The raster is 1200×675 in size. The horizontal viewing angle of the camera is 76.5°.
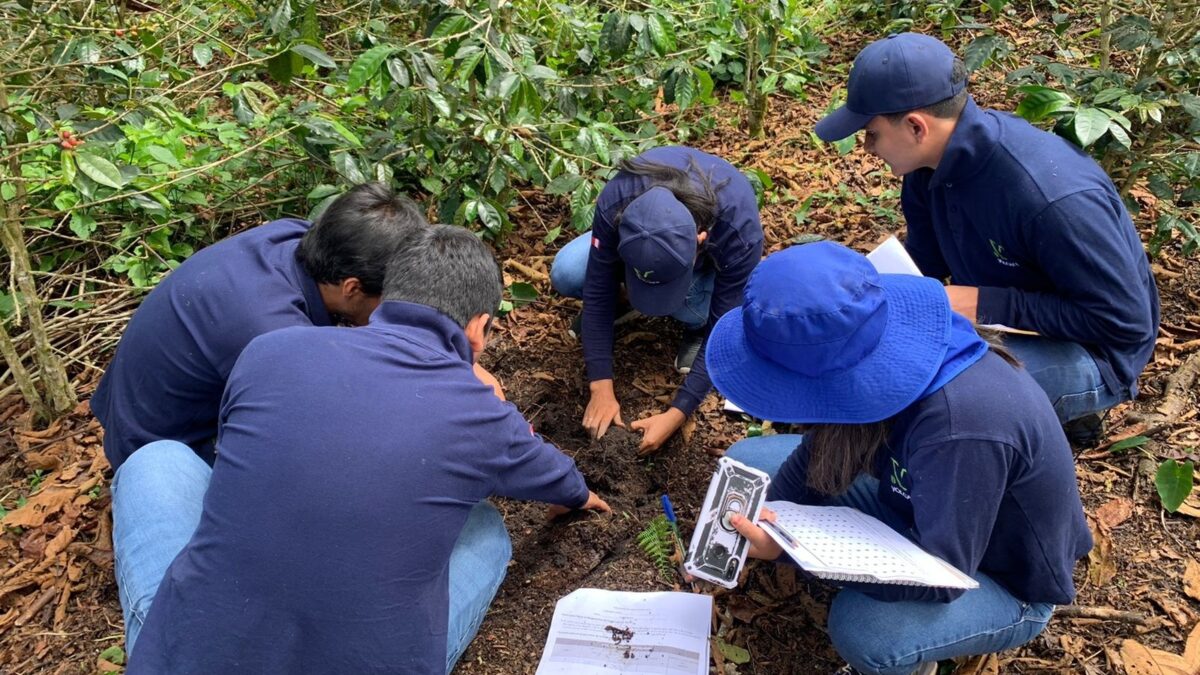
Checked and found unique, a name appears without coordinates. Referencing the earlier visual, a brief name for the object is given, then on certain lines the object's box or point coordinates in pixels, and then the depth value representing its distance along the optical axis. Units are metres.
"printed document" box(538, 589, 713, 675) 2.17
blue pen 2.59
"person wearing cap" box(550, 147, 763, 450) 2.50
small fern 2.47
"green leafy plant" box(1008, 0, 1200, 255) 2.58
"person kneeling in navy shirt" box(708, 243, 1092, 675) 1.54
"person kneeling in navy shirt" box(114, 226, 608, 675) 1.54
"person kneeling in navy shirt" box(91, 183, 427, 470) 2.13
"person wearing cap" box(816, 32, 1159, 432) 2.21
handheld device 1.99
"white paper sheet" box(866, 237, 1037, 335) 2.44
